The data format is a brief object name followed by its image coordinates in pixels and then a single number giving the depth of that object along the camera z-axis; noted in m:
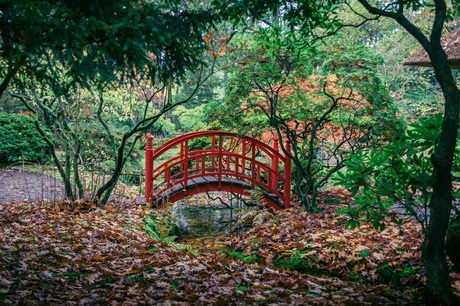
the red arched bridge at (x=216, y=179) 6.75
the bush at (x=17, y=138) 10.95
